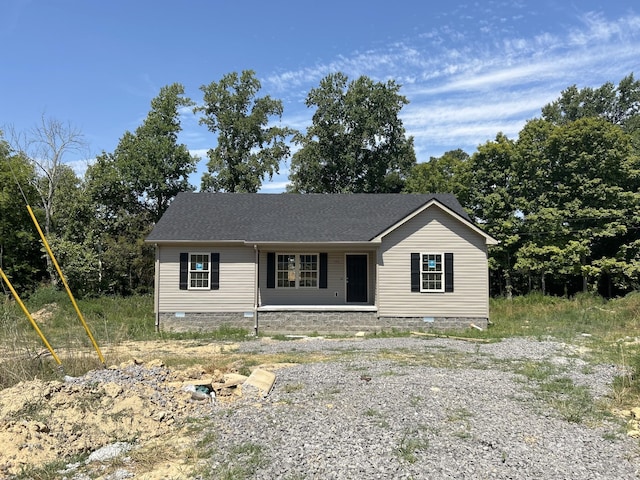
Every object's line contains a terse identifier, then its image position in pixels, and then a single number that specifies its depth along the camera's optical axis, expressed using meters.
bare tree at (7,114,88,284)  25.58
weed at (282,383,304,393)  7.73
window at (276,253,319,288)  18.02
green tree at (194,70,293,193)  32.16
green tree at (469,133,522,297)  28.33
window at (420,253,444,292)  16.78
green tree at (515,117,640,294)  26.86
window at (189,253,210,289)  17.17
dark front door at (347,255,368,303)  18.12
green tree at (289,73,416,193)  33.69
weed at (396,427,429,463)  5.14
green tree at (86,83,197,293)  27.19
